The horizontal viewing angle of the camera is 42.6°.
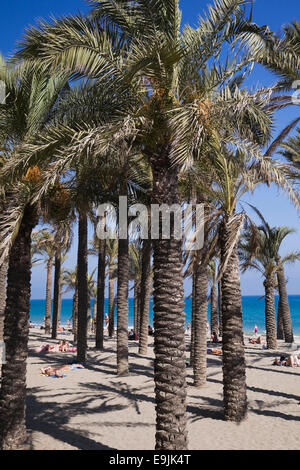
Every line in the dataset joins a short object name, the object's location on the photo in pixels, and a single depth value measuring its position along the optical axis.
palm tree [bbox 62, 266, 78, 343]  50.86
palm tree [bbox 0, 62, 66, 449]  6.90
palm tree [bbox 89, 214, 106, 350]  20.89
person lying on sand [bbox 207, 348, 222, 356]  21.56
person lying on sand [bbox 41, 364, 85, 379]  14.43
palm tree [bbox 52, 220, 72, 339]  24.77
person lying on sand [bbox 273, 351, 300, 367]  17.61
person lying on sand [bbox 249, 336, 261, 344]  29.19
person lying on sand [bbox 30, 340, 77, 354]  21.05
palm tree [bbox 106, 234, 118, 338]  33.62
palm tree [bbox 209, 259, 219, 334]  31.78
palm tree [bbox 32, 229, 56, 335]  32.25
